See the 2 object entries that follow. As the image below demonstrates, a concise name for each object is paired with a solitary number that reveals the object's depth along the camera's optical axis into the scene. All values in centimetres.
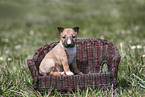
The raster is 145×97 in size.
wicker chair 493
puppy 523
